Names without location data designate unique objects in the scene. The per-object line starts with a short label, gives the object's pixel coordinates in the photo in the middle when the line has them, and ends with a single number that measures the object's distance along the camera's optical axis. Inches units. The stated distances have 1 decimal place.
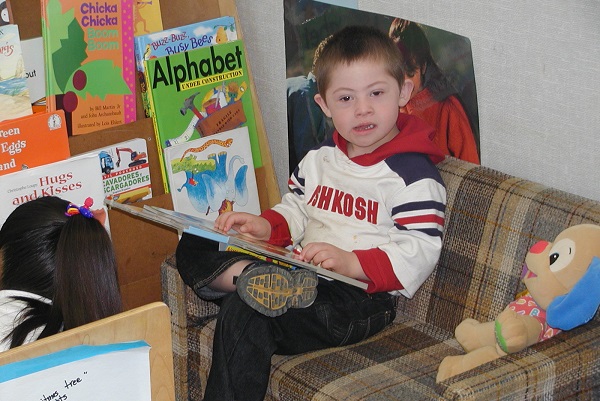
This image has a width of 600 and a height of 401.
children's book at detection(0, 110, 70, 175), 104.1
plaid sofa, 78.2
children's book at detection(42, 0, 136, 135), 108.4
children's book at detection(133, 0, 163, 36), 115.7
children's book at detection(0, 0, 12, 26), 103.2
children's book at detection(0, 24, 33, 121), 103.1
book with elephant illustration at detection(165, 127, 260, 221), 119.6
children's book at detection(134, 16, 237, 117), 115.3
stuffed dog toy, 79.0
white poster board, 51.1
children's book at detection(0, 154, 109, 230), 105.2
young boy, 89.8
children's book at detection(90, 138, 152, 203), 113.3
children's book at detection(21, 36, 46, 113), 107.8
